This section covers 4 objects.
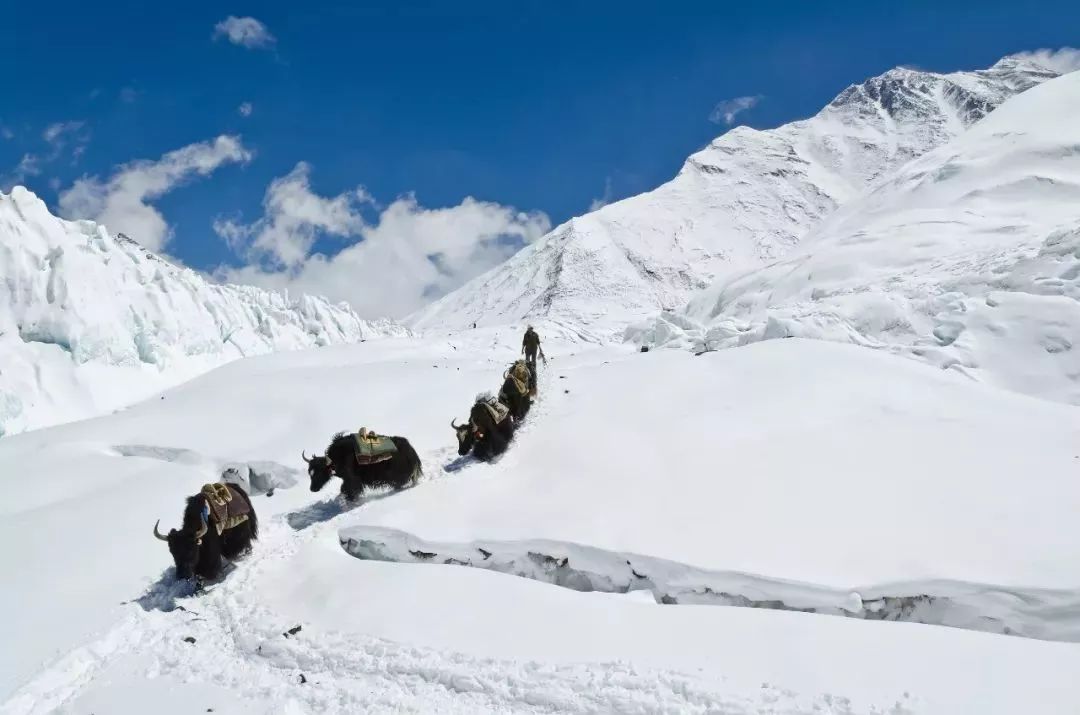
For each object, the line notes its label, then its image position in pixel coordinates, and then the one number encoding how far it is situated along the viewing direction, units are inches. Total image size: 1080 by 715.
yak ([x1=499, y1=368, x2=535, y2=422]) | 410.6
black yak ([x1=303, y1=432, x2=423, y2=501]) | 325.7
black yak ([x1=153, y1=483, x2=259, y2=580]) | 247.9
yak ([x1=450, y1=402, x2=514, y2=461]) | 360.5
